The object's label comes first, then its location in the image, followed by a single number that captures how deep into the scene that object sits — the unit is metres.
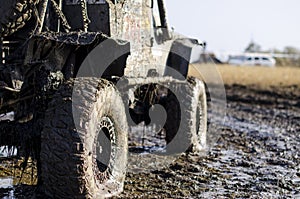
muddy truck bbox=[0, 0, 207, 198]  5.42
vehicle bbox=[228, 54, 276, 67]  56.17
